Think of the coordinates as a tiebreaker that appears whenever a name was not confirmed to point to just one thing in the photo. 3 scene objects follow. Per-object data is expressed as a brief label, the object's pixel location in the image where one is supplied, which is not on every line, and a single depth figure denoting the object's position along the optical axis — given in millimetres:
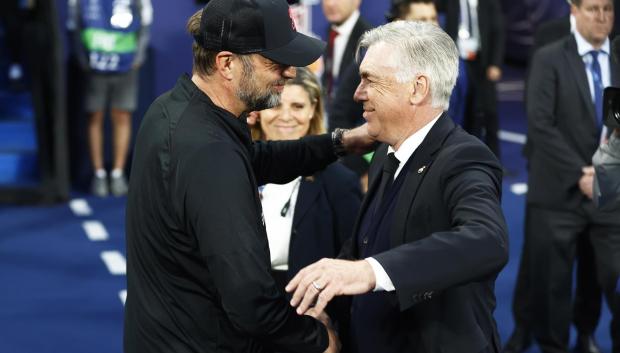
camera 7723
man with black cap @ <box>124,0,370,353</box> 5621
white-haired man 5250
